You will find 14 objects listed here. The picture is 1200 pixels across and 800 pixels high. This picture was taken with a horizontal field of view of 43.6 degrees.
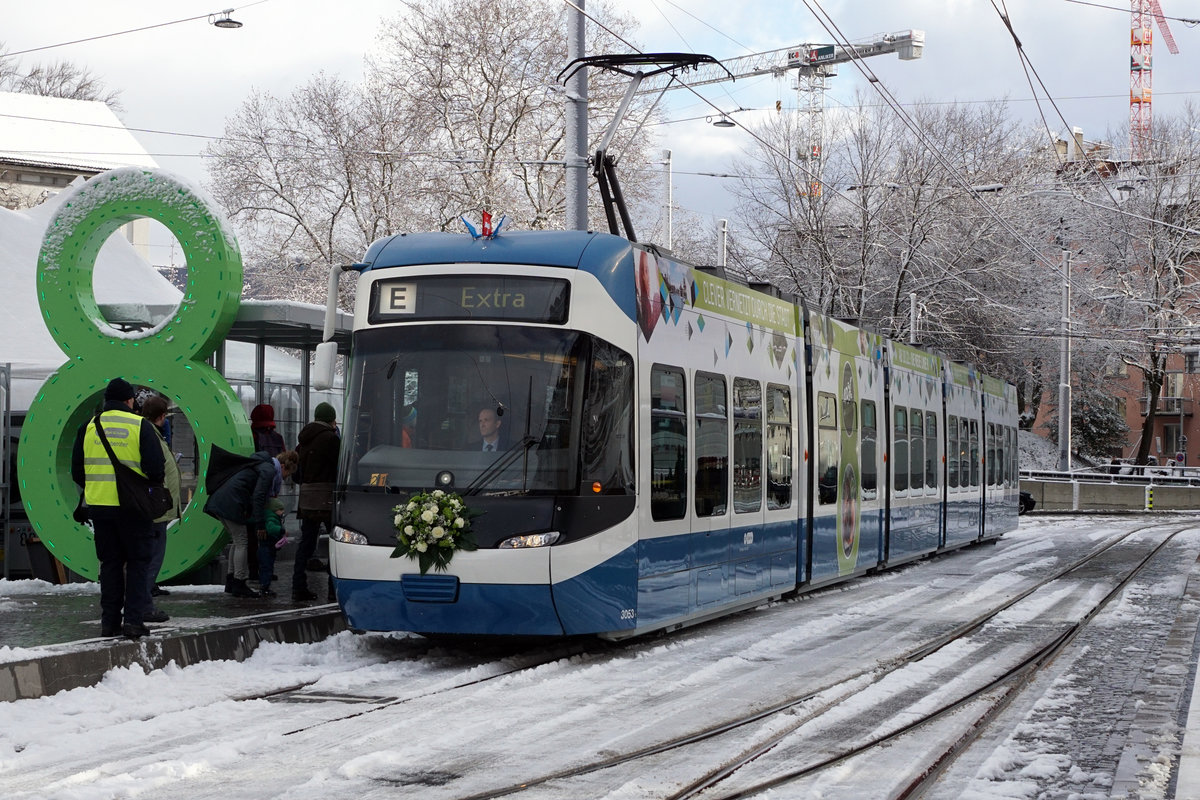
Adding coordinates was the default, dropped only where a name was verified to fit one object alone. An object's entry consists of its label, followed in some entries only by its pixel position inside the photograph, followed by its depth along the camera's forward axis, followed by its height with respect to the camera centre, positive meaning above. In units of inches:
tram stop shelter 565.0 +41.3
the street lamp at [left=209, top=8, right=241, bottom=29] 983.8 +296.7
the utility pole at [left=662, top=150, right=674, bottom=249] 1838.8 +352.5
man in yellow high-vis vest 395.5 -11.2
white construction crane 2559.1 +755.8
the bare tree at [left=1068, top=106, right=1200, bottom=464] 2146.9 +333.0
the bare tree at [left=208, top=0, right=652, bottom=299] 1526.8 +345.6
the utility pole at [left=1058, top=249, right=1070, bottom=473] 1847.9 +115.7
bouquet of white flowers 394.9 -14.6
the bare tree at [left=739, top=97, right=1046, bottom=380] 1823.3 +309.5
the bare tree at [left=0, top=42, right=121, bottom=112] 2332.7 +604.4
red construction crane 4229.8 +1210.0
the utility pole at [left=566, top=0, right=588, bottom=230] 652.7 +147.5
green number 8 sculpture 543.5 +45.4
